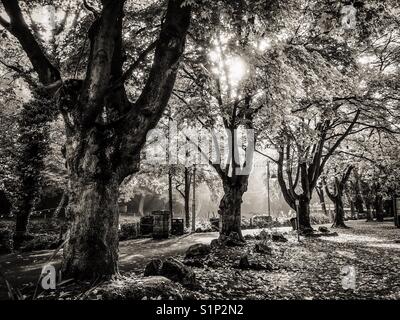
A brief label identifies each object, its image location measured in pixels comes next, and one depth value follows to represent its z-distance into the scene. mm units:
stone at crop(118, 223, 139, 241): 18812
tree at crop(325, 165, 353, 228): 28312
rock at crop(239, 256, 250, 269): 9898
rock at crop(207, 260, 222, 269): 10024
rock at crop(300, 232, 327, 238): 20075
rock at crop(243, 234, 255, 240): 18875
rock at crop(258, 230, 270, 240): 17219
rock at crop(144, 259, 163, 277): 7582
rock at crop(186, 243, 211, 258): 11352
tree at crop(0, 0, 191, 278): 6352
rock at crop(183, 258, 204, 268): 9989
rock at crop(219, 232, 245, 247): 14852
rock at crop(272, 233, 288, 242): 17427
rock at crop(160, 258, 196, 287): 7270
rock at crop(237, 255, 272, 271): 9742
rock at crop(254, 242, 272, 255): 12711
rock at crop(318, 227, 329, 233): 21659
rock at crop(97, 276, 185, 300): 5492
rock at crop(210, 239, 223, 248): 14217
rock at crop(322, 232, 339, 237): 20547
